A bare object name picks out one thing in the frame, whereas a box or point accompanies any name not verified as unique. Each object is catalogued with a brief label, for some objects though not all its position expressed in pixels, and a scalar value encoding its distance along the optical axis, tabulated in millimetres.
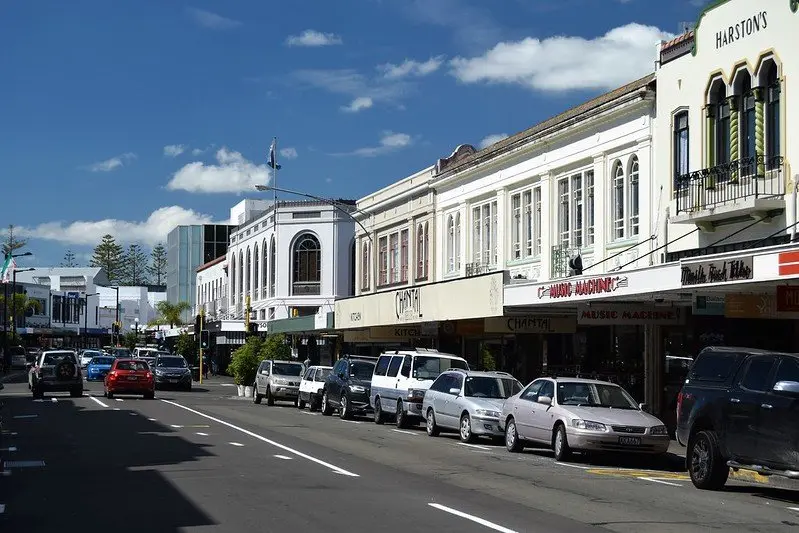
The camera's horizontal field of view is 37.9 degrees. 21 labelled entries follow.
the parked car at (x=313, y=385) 38750
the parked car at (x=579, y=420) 20281
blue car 68125
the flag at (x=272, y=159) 71562
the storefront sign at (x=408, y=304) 38969
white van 29922
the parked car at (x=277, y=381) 42844
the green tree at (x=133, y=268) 176875
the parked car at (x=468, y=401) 24984
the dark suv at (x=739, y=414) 14938
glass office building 103250
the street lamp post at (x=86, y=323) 139212
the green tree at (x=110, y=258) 173625
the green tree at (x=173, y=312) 100875
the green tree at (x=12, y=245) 150125
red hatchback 43125
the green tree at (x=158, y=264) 181750
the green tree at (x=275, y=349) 52062
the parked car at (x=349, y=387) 34188
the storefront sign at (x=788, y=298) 21406
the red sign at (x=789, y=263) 18859
